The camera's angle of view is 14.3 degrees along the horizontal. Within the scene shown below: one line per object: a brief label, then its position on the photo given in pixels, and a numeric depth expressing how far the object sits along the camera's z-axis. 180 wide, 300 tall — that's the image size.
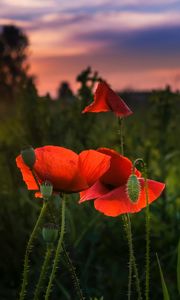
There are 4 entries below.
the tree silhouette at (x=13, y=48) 31.84
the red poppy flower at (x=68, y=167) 0.59
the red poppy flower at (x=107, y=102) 0.60
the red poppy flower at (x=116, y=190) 0.58
